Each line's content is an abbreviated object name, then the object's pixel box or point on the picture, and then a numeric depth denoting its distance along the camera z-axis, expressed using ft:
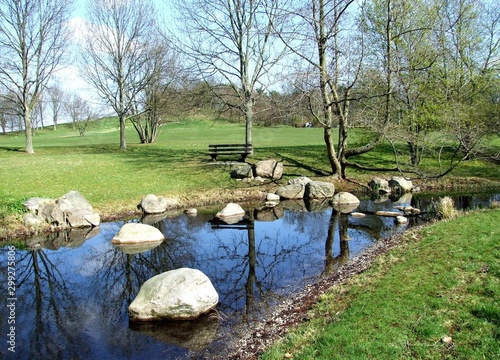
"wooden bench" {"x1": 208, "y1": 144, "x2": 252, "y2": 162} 77.36
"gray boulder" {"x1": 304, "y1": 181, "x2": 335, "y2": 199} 62.95
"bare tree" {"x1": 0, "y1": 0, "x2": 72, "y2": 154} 93.15
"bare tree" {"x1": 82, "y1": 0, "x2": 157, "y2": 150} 108.78
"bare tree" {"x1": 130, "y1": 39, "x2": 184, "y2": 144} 111.86
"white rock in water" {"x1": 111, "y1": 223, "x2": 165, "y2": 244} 41.01
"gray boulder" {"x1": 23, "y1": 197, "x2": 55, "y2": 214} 46.01
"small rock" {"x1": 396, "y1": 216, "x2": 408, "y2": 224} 46.42
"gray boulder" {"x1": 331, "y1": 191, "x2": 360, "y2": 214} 57.16
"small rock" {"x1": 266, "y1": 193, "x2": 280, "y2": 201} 61.01
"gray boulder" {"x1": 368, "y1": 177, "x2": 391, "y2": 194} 66.20
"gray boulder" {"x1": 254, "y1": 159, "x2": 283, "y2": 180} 69.00
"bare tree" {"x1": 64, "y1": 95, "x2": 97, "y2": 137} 240.73
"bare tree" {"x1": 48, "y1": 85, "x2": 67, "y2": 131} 263.33
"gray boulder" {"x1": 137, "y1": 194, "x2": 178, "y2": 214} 53.31
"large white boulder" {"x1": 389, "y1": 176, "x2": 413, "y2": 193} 66.23
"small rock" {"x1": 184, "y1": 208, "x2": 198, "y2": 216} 53.16
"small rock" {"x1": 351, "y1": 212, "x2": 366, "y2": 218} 50.72
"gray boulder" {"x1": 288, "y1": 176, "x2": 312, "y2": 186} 65.17
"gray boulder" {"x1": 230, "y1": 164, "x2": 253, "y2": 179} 67.82
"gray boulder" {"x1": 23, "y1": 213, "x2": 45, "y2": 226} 44.42
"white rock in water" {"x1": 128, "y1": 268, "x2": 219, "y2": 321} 24.31
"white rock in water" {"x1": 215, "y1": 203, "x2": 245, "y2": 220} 51.78
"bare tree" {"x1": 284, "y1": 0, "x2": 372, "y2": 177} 58.49
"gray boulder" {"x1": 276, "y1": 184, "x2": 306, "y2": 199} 63.10
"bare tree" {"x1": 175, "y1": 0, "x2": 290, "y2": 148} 81.00
